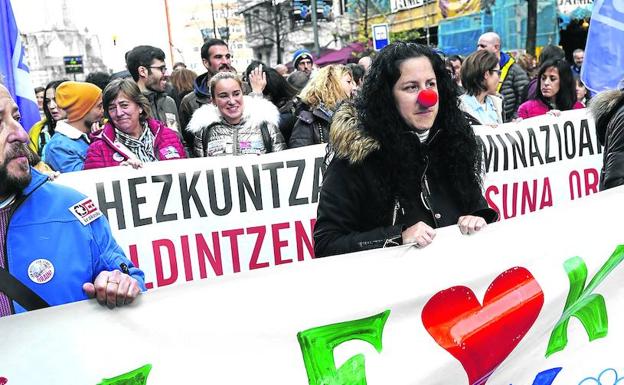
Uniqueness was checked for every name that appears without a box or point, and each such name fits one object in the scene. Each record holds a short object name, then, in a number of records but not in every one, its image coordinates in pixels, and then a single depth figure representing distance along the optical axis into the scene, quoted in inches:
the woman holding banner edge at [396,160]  99.8
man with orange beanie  178.4
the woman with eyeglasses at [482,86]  229.8
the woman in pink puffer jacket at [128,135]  175.3
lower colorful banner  79.4
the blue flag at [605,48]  159.8
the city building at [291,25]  1838.1
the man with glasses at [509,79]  296.2
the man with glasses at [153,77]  233.1
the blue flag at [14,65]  148.1
